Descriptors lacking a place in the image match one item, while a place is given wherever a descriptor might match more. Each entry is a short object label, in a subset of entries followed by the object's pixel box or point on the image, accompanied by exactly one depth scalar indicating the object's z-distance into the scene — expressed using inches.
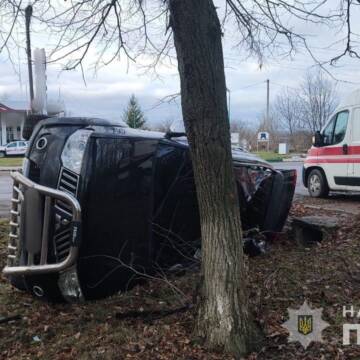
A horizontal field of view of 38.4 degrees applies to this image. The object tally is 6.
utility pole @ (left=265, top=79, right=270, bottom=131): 2430.4
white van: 447.5
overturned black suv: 155.9
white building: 1942.7
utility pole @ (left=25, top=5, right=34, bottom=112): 203.9
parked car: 1688.7
